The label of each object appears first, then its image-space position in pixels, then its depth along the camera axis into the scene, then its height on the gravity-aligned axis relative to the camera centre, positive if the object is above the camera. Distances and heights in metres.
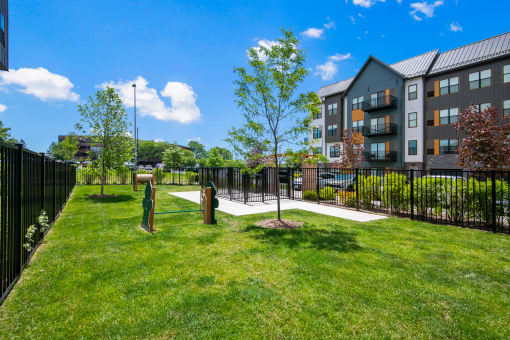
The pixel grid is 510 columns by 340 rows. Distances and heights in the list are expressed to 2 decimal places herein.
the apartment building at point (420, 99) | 22.48 +7.33
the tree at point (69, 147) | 43.88 +4.26
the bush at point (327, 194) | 12.55 -1.16
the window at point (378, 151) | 29.97 +2.35
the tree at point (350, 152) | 24.98 +1.83
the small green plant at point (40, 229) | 4.28 -1.10
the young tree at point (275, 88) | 7.47 +2.46
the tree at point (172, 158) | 58.12 +2.96
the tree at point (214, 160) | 48.00 +2.11
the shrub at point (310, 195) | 13.19 -1.28
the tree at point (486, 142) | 10.70 +1.21
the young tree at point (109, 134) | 14.50 +2.15
